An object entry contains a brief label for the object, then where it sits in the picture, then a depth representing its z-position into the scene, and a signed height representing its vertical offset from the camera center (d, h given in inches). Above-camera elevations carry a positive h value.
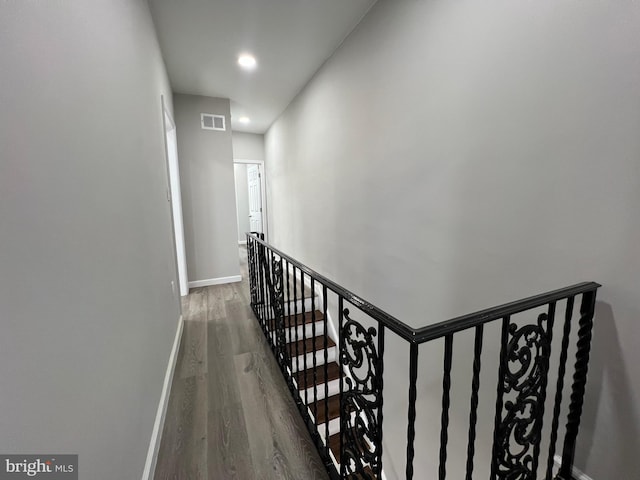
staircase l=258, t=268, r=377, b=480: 88.1 -64.4
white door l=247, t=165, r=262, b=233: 233.0 +8.5
